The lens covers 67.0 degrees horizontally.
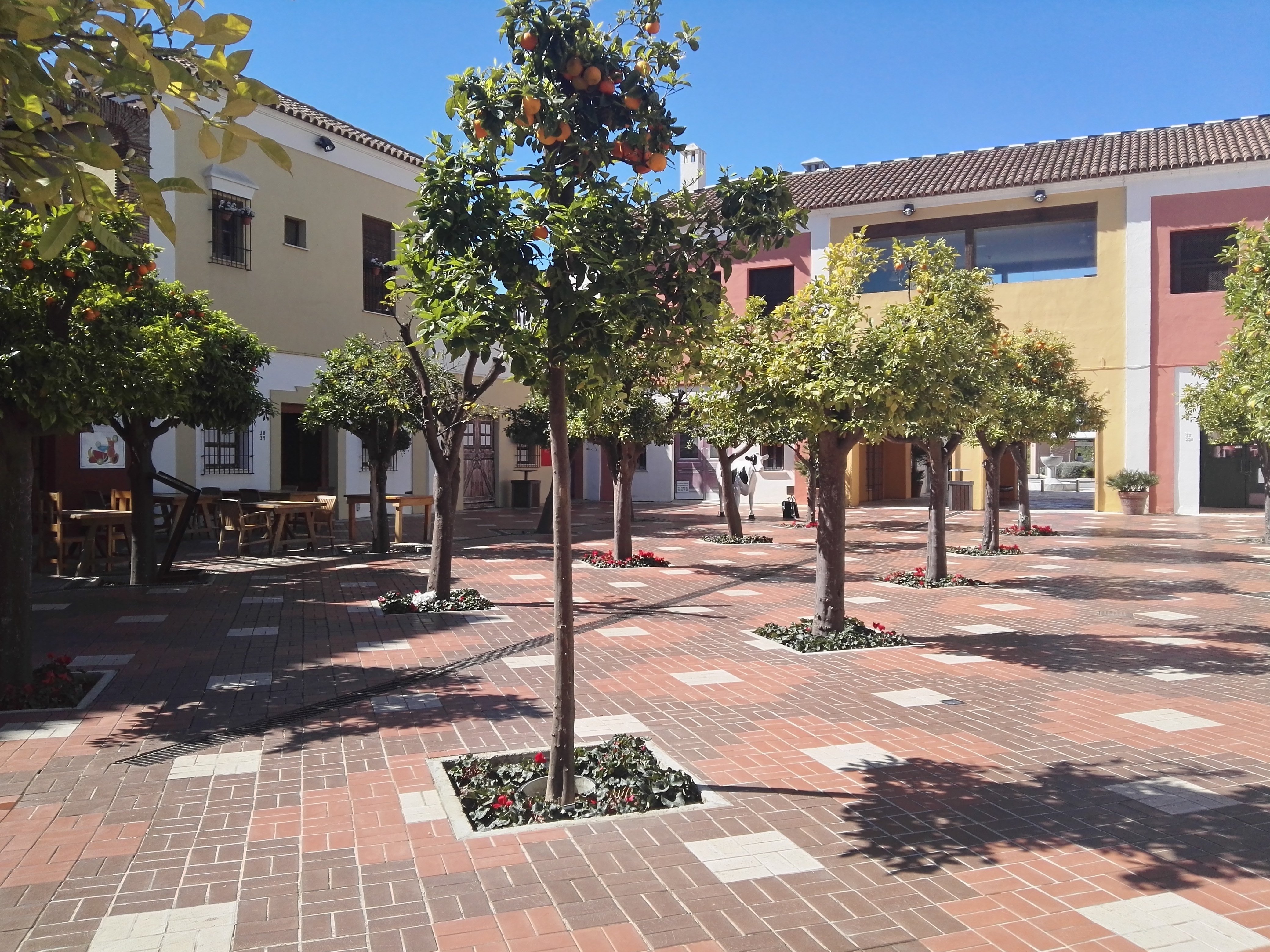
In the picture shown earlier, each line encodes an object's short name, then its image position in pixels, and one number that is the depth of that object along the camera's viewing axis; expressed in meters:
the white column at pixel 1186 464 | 22.56
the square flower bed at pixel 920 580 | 11.53
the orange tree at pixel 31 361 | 5.98
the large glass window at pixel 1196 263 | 22.34
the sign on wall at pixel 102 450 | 14.82
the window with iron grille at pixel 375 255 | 20.89
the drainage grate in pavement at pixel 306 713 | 5.13
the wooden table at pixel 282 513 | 13.95
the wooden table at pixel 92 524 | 11.52
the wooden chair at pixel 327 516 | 14.86
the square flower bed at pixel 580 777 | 4.33
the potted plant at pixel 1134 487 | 22.47
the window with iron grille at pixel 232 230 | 17.42
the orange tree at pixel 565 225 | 4.21
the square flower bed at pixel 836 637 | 7.94
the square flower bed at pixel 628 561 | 13.42
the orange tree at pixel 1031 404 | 13.77
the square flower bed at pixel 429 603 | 9.55
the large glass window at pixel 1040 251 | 23.55
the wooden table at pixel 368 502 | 15.26
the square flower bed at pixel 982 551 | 15.06
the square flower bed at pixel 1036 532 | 18.27
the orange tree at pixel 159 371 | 6.78
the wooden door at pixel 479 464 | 24.00
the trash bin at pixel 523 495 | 25.44
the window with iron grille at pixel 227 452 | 17.25
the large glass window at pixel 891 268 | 24.39
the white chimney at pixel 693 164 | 28.81
